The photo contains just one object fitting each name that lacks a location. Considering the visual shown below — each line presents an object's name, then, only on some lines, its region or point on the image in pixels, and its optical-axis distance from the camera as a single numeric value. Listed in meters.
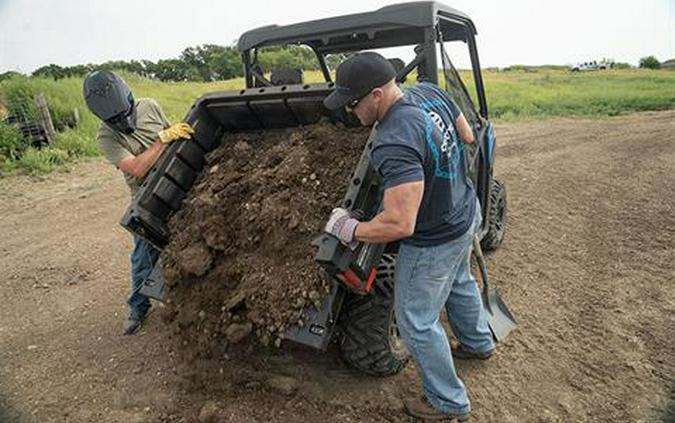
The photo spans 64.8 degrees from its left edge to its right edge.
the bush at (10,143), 9.47
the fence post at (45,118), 10.46
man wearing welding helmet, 3.24
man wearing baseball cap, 2.20
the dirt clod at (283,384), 2.91
